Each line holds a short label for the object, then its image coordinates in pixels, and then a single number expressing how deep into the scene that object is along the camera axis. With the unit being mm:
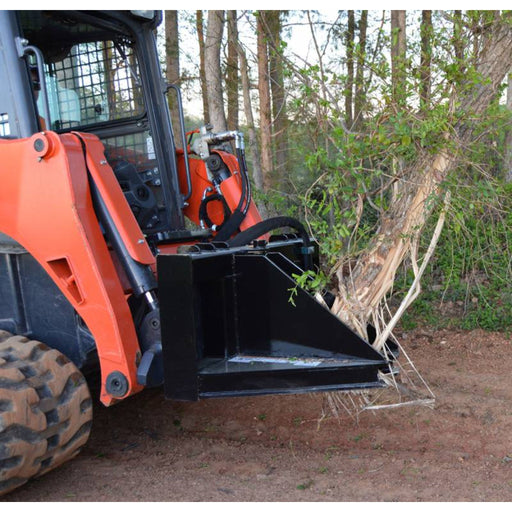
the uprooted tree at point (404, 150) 3375
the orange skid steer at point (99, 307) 2965
